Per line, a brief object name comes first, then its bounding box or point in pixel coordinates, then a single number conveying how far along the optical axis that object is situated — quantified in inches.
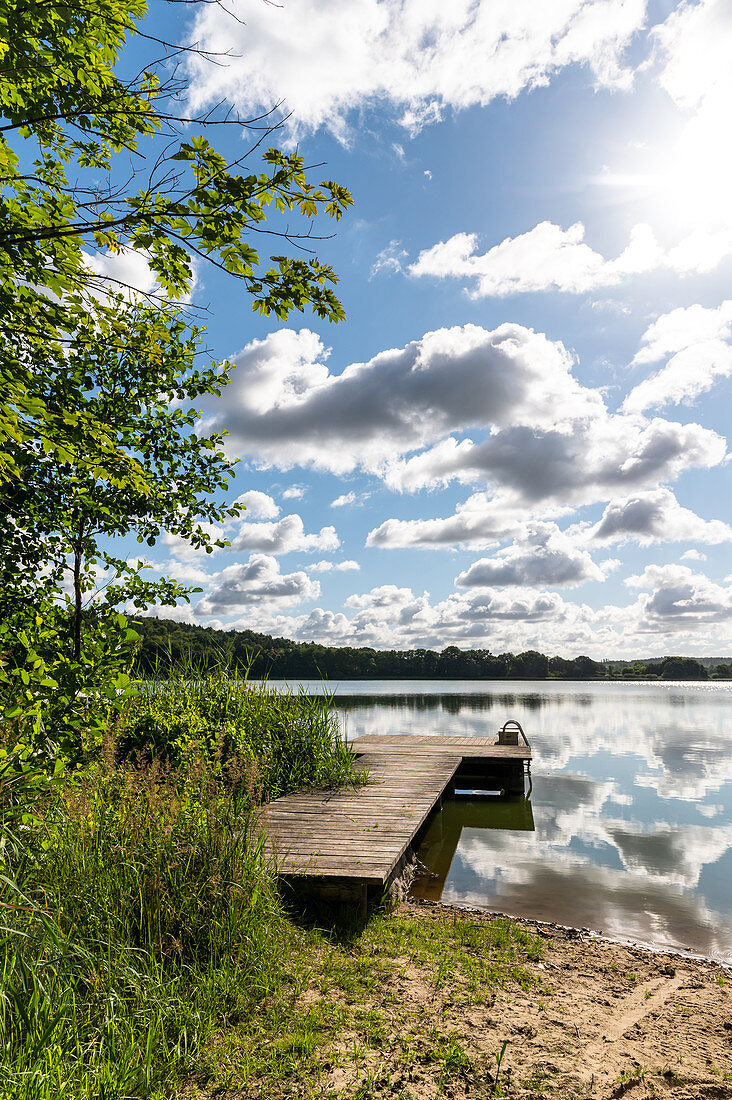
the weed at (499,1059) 123.0
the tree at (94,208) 107.3
